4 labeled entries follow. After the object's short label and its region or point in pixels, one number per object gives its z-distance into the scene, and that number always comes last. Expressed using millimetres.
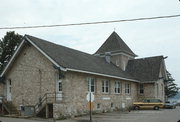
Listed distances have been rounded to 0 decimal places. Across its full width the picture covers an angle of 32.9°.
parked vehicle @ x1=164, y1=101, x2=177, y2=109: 39719
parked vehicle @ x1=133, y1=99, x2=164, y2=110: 36344
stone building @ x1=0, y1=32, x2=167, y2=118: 25484
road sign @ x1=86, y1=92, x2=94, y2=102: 21520
